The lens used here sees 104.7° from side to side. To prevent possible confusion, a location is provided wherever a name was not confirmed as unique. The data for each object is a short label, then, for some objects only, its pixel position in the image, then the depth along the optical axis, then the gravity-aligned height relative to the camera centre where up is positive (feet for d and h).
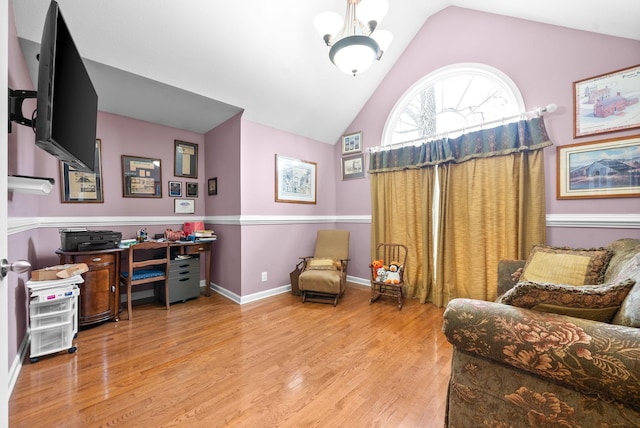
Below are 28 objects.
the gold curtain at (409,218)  10.08 -0.12
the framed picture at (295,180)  11.46 +1.74
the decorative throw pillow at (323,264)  10.44 -2.06
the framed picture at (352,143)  12.67 +3.79
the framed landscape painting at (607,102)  6.65 +3.14
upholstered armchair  9.68 -2.25
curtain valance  7.86 +2.50
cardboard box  6.29 -1.44
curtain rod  7.57 +3.21
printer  7.55 -0.72
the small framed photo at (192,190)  12.03 +1.31
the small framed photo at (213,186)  11.67 +1.47
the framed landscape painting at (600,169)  6.70 +1.29
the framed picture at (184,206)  11.63 +0.52
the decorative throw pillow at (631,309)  2.81 -1.14
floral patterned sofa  2.50 -1.73
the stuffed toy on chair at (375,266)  9.99 -2.08
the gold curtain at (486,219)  7.99 -0.15
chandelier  5.45 +4.07
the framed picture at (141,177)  10.31 +1.72
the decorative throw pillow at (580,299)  3.20 -1.11
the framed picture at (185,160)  11.60 +2.75
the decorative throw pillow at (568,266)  5.55 -1.23
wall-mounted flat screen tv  3.45 +1.95
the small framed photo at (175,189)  11.48 +1.32
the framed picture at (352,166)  12.57 +2.56
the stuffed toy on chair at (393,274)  9.58 -2.32
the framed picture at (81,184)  8.91 +1.24
